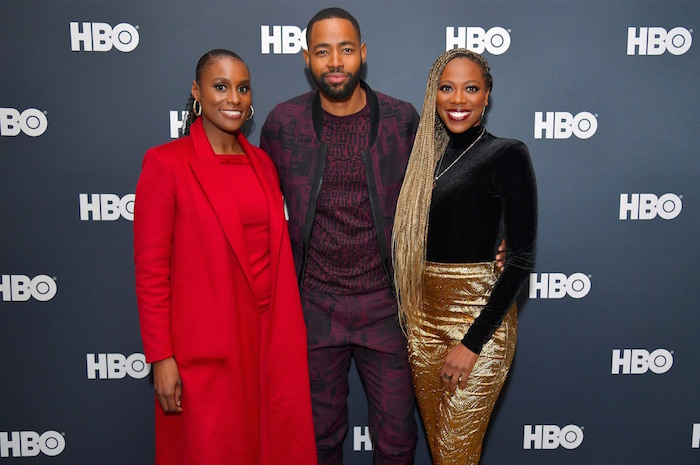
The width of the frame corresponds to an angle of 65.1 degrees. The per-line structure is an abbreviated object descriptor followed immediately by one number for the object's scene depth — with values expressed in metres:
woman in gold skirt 1.63
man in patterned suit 1.79
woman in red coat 1.58
